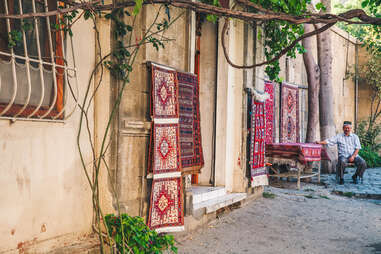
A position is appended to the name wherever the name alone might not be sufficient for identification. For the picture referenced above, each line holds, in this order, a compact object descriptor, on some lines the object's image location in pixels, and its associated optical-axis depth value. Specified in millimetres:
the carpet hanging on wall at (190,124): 4895
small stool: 10035
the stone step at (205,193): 5777
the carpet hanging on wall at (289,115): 10719
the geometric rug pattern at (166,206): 4406
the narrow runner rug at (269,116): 8641
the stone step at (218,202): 5527
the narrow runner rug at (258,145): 7168
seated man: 10086
